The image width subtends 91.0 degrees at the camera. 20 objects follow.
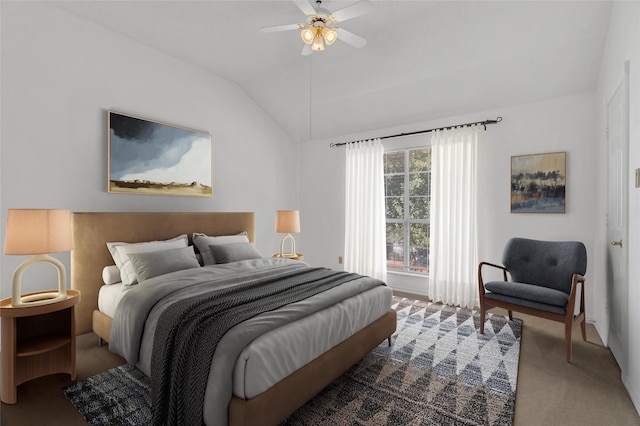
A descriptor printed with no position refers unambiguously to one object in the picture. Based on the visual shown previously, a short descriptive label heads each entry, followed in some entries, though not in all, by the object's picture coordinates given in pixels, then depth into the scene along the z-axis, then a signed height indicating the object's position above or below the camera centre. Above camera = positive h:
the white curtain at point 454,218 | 4.07 -0.06
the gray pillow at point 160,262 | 2.81 -0.46
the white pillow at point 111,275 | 2.96 -0.59
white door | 2.38 -0.08
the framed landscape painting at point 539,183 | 3.59 +0.36
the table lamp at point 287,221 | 4.45 -0.12
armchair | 2.71 -0.69
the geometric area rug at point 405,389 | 1.90 -1.23
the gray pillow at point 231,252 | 3.54 -0.45
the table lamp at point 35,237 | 2.12 -0.17
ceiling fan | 2.36 +1.54
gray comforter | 1.58 -0.65
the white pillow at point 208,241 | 3.58 -0.35
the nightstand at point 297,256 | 4.50 -0.63
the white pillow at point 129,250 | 2.84 -0.36
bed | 1.61 -0.76
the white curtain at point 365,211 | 4.88 +0.03
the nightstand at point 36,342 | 2.02 -0.92
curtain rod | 3.95 +1.16
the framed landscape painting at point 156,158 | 3.37 +0.65
